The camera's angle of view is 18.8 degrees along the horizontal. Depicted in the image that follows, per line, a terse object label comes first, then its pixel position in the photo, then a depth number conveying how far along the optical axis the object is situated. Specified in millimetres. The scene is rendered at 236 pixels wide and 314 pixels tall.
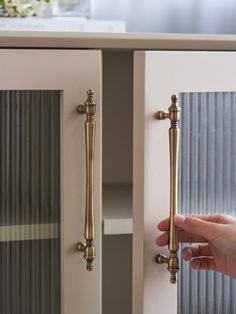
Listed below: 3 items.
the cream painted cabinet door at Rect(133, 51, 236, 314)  802
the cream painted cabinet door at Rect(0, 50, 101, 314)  804
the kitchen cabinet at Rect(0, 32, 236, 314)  797
